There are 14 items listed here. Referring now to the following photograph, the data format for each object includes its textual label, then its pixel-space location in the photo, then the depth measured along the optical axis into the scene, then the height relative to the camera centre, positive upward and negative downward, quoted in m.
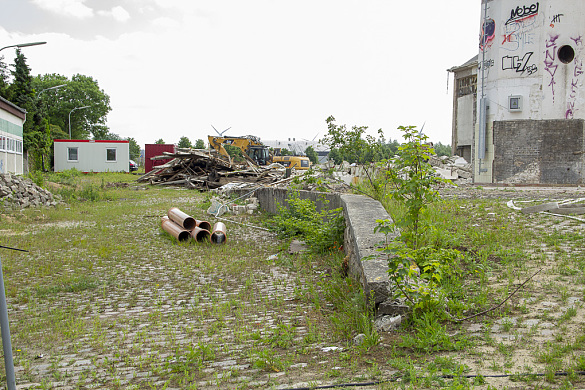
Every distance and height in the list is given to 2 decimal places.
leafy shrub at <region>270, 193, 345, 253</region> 8.20 -1.00
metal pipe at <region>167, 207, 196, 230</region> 9.69 -0.99
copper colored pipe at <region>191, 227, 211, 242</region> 9.41 -1.25
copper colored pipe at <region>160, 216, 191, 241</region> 9.45 -1.18
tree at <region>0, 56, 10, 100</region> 34.69 +7.72
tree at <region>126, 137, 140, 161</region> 83.69 +4.87
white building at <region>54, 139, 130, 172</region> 37.97 +1.76
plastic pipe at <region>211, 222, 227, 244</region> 9.27 -1.25
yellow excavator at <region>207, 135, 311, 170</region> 31.81 +2.37
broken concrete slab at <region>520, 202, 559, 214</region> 9.12 -0.60
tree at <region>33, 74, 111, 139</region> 65.00 +10.72
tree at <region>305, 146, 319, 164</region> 94.18 +5.18
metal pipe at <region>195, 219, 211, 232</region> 9.84 -1.09
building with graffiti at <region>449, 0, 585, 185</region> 21.64 +4.37
